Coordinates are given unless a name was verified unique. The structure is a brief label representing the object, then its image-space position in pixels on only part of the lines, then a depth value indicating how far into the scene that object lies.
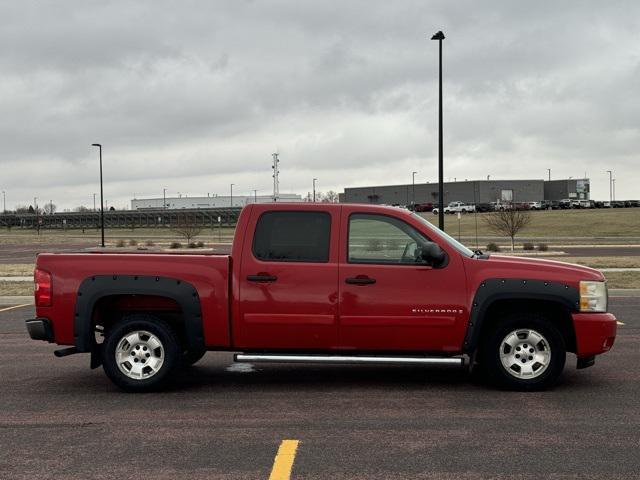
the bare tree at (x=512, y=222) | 35.84
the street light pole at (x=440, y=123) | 22.14
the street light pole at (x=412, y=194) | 126.56
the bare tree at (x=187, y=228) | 45.97
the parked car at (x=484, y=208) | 89.96
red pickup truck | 6.76
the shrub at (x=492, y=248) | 34.00
